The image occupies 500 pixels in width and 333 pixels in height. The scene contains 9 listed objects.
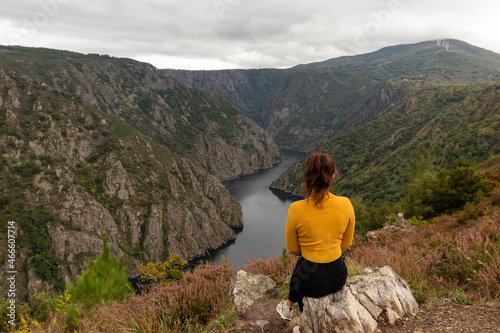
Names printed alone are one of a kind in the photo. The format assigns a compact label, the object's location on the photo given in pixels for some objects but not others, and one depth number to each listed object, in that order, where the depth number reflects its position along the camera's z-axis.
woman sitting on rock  3.68
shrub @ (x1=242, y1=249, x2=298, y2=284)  6.63
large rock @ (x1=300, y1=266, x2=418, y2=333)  3.89
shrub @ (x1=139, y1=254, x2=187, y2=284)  9.00
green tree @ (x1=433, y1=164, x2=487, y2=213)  16.72
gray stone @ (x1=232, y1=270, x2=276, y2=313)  5.29
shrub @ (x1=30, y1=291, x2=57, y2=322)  16.75
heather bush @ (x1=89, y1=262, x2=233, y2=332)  4.52
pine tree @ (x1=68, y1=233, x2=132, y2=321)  8.44
